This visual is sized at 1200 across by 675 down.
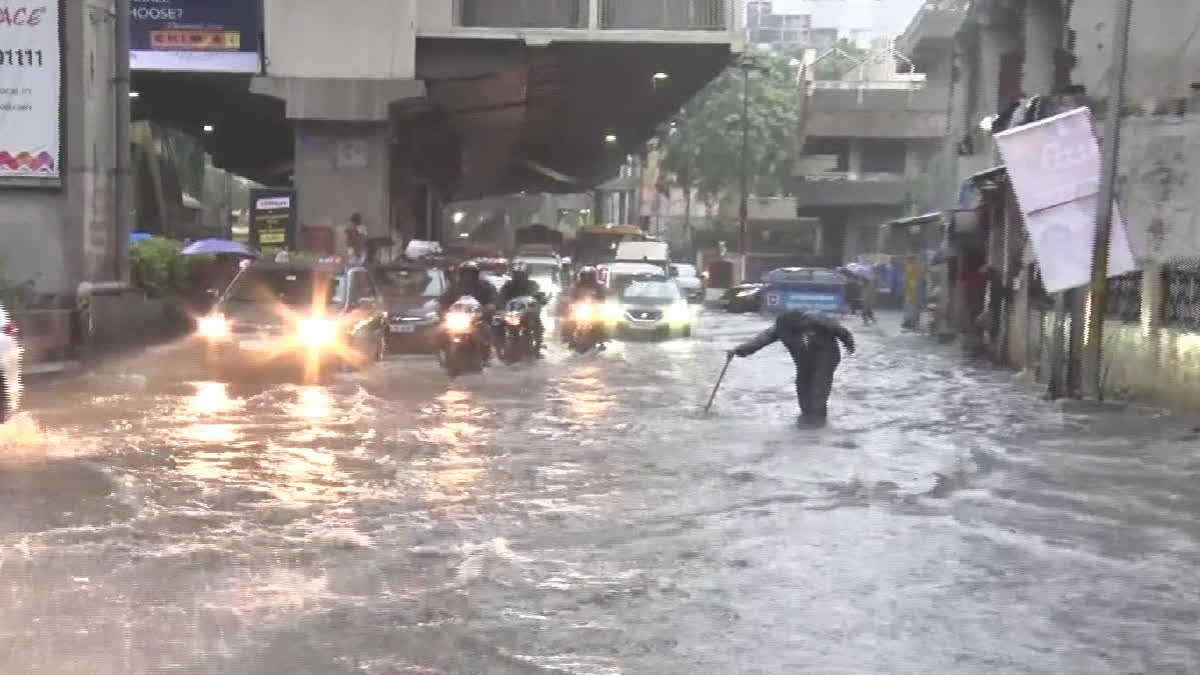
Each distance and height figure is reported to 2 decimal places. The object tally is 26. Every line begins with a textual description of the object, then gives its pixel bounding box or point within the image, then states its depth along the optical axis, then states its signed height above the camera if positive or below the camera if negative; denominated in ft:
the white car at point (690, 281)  143.64 -3.49
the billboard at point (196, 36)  99.76 +14.46
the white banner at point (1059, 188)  52.85 +2.74
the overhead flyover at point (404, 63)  104.06 +14.33
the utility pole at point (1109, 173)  50.01 +3.18
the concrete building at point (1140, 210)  51.44 +2.04
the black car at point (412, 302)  68.64 -3.09
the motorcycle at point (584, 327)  84.74 -4.96
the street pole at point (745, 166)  194.33 +12.63
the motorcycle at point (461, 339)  63.36 -4.45
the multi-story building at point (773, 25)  521.65 +88.38
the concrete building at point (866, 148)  191.01 +15.14
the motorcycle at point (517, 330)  72.13 -4.48
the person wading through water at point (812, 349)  48.08 -3.36
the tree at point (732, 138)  225.56 +18.35
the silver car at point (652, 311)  98.78 -4.54
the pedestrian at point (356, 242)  93.86 -0.17
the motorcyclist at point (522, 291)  75.25 -2.57
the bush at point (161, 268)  73.41 -1.83
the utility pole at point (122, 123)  63.93 +5.07
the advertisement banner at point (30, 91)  59.82 +5.99
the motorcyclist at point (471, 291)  68.85 -2.41
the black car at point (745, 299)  154.10 -5.47
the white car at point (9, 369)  37.93 -3.84
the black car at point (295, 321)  54.95 -3.40
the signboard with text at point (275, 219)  93.40 +1.18
